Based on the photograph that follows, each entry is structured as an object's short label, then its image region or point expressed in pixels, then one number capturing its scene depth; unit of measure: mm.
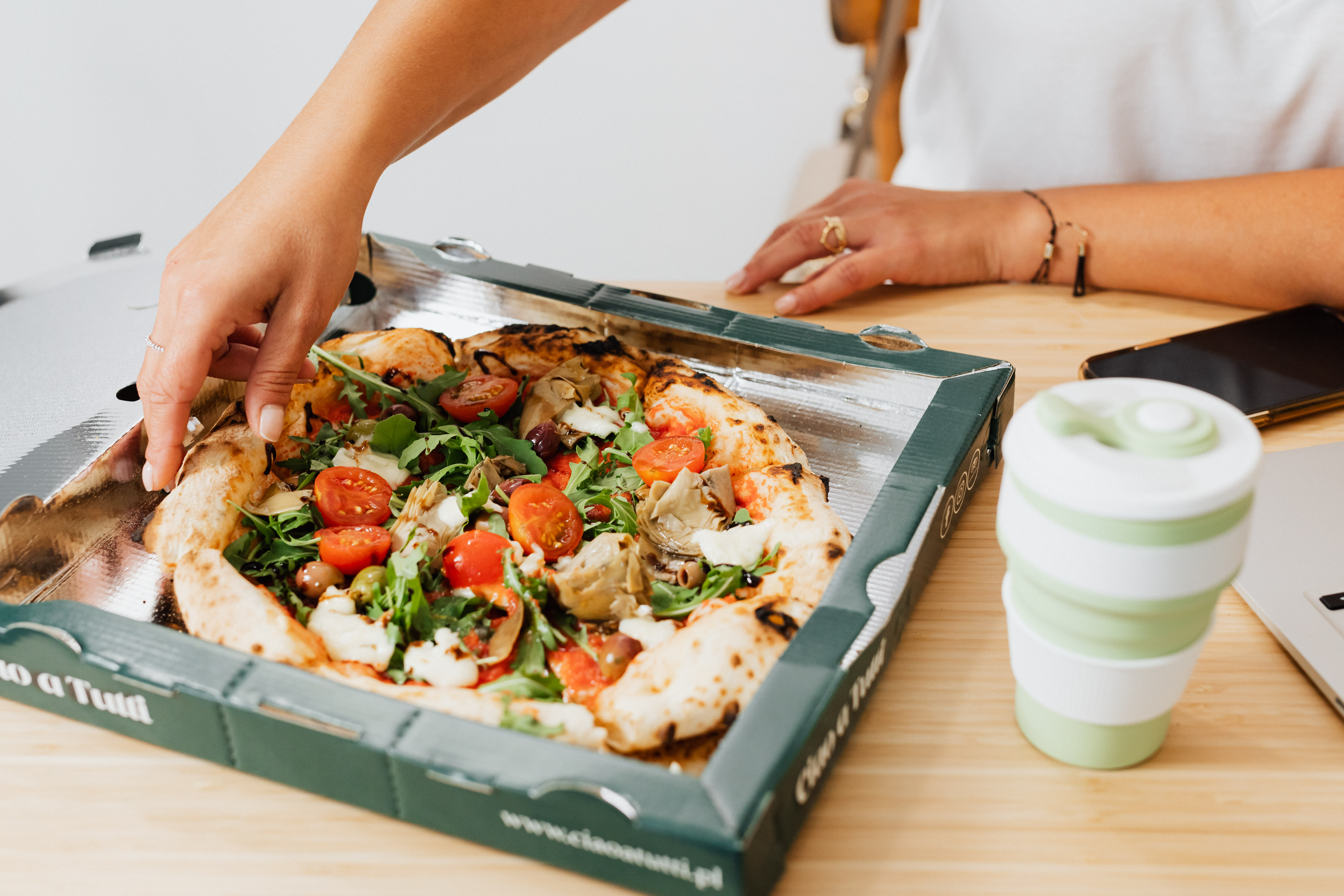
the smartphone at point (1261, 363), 1177
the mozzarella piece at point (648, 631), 878
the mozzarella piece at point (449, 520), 1006
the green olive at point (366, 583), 934
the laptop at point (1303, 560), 850
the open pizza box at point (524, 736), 653
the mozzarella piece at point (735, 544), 960
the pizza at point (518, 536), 813
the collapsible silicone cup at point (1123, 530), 565
